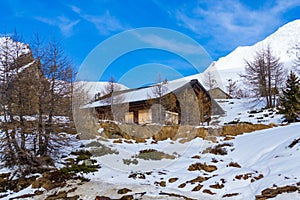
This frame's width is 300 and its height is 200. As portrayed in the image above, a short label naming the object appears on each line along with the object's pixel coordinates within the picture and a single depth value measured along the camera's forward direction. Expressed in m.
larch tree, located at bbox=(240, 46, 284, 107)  37.72
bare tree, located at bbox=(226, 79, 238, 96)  65.79
